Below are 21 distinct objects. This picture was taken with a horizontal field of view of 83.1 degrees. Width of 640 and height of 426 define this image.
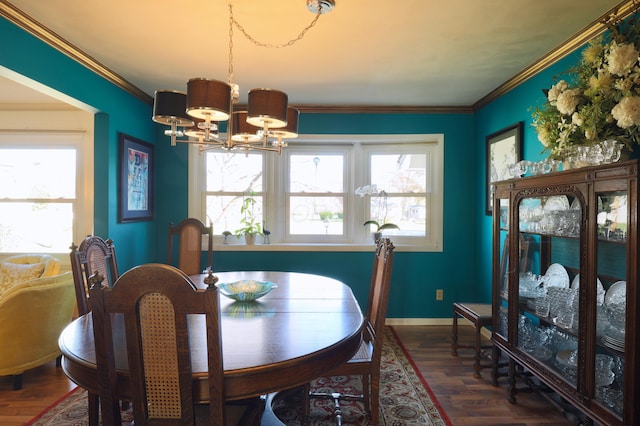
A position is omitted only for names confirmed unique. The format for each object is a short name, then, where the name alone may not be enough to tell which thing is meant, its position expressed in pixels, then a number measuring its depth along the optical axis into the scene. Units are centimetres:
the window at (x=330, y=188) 412
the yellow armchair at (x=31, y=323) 246
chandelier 170
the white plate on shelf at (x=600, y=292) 173
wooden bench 275
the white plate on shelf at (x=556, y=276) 213
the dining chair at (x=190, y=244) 349
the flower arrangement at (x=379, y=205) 396
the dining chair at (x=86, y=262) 201
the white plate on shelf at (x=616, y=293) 164
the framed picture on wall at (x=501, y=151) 304
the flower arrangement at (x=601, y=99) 164
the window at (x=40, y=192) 412
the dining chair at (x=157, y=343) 107
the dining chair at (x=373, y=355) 190
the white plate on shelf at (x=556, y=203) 202
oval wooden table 120
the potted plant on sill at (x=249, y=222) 397
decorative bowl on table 201
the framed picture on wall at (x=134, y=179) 326
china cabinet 156
